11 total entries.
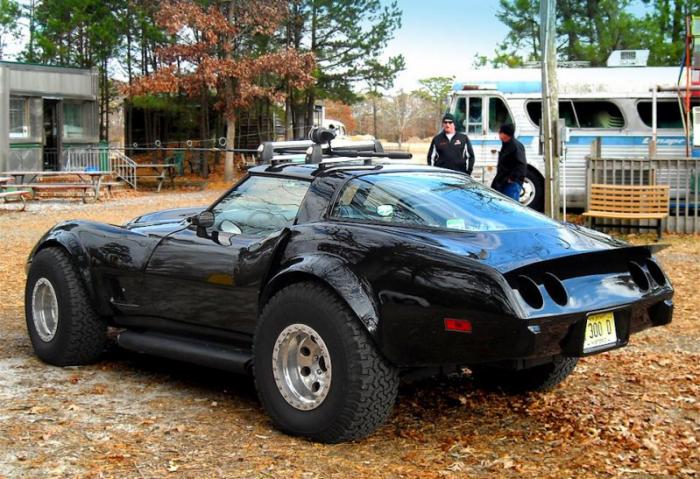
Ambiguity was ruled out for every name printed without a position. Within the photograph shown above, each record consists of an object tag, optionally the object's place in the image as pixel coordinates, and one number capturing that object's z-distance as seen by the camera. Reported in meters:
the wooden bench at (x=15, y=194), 20.45
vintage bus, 19.08
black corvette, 4.60
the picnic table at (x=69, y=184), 22.73
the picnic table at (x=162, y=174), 28.85
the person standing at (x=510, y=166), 12.11
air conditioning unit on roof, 20.12
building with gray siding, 26.66
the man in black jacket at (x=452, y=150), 12.63
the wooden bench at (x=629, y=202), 15.47
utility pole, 13.58
